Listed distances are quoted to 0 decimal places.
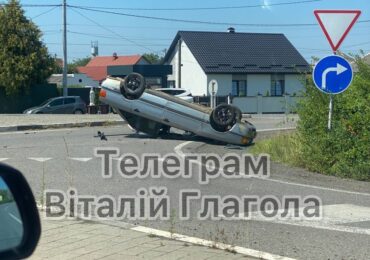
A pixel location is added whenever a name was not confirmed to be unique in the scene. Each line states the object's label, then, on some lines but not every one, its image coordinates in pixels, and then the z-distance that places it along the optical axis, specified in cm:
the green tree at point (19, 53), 4081
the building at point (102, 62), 9018
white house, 5106
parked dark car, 3712
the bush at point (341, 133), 1229
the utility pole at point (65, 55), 4272
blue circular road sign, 1225
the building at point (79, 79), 7888
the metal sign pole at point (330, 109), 1287
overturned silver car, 1711
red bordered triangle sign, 1207
